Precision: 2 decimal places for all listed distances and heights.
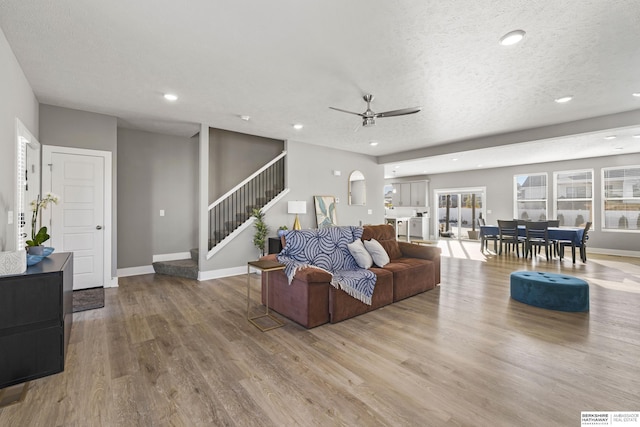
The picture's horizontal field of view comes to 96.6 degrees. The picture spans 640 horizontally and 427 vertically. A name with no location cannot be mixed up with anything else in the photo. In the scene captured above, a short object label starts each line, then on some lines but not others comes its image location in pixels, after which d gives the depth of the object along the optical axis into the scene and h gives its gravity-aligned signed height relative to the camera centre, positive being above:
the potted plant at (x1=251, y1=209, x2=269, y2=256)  5.84 -0.33
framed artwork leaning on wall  7.02 +0.13
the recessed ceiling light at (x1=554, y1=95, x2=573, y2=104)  4.02 +1.67
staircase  5.60 +0.13
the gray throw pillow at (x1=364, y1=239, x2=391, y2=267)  4.21 -0.57
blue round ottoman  3.62 -1.01
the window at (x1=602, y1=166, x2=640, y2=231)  8.04 +0.51
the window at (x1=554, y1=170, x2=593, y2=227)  8.84 +0.58
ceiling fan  3.55 +1.30
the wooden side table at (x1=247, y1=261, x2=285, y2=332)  3.10 -1.17
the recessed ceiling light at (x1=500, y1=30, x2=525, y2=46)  2.53 +1.62
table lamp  6.11 +0.18
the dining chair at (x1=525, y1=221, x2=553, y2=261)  7.29 -0.52
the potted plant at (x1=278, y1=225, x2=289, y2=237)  6.16 -0.28
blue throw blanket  3.44 -0.57
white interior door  4.36 +0.05
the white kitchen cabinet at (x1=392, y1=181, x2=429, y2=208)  12.84 +0.98
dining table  6.93 -0.47
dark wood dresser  2.05 -0.82
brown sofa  3.18 -0.92
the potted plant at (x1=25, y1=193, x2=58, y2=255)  2.63 -0.22
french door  11.38 +0.18
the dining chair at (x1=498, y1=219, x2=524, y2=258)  7.75 -0.47
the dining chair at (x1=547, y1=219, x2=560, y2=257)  7.51 -0.75
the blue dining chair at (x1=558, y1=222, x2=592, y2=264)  6.93 -0.72
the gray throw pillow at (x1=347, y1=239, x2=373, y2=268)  4.06 -0.57
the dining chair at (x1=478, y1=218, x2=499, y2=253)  8.54 -0.68
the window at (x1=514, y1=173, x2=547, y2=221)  9.78 +0.66
